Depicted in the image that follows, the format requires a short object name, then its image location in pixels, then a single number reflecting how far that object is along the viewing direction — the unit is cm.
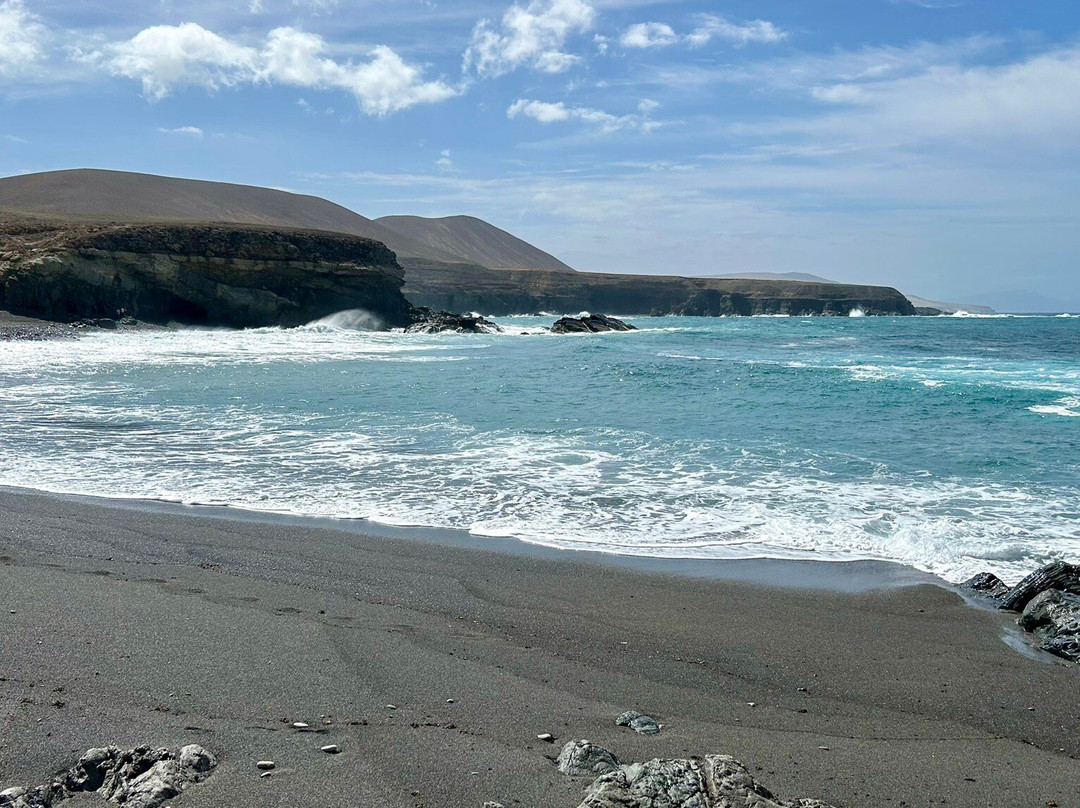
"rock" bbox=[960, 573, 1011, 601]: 619
